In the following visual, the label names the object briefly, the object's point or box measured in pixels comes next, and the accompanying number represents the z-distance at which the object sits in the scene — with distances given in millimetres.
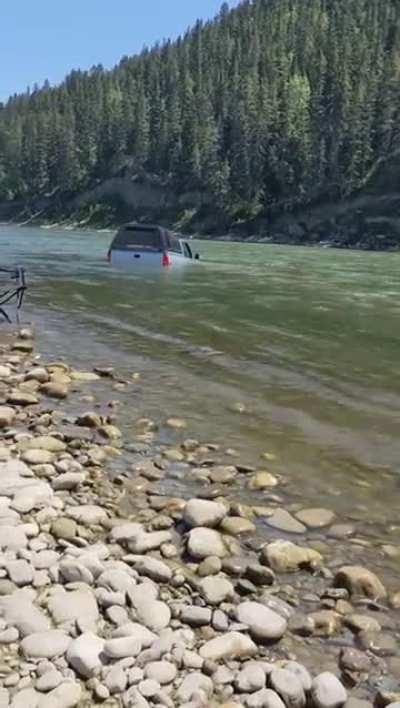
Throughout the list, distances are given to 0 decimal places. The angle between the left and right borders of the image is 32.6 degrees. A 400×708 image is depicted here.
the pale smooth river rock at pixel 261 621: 4887
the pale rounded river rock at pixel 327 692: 4262
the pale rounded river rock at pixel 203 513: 6637
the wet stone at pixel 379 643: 4883
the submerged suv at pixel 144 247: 32875
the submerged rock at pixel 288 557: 5961
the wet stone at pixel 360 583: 5621
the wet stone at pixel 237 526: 6641
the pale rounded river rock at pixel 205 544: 6069
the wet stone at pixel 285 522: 6754
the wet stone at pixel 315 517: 6915
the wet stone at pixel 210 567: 5793
